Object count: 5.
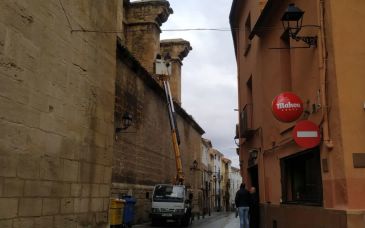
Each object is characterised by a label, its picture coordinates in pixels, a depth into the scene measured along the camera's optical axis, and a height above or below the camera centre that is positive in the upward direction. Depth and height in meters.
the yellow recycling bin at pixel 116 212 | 14.75 -0.02
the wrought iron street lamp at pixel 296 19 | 7.99 +3.21
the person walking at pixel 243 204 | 12.46 +0.21
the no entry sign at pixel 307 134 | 7.82 +1.26
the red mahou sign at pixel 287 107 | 8.52 +1.84
